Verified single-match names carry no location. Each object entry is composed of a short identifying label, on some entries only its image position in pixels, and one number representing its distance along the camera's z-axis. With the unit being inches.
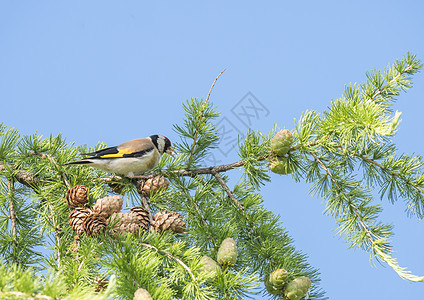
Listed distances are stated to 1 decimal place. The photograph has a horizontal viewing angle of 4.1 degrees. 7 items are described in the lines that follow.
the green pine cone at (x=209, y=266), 274.3
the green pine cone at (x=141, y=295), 271.5
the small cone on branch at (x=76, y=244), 277.6
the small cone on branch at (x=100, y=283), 275.8
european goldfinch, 286.3
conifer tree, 274.6
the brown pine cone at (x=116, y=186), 284.4
